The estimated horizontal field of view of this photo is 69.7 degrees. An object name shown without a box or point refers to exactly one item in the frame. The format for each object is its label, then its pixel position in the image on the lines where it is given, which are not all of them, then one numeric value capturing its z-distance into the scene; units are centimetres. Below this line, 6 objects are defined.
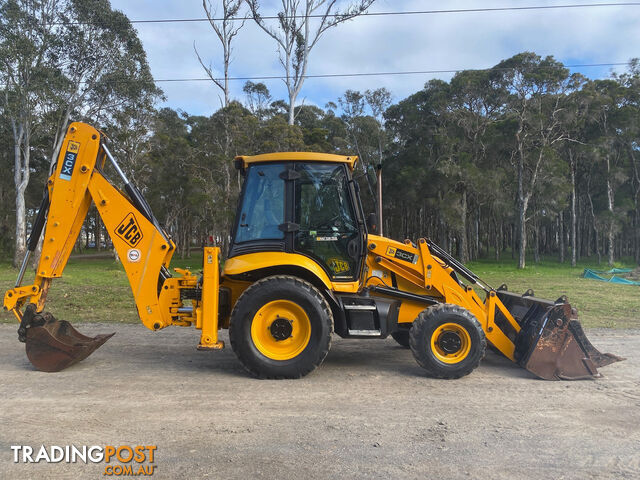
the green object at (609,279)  1896
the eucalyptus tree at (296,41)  2789
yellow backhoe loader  548
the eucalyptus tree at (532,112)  2870
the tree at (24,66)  2336
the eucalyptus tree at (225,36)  2789
